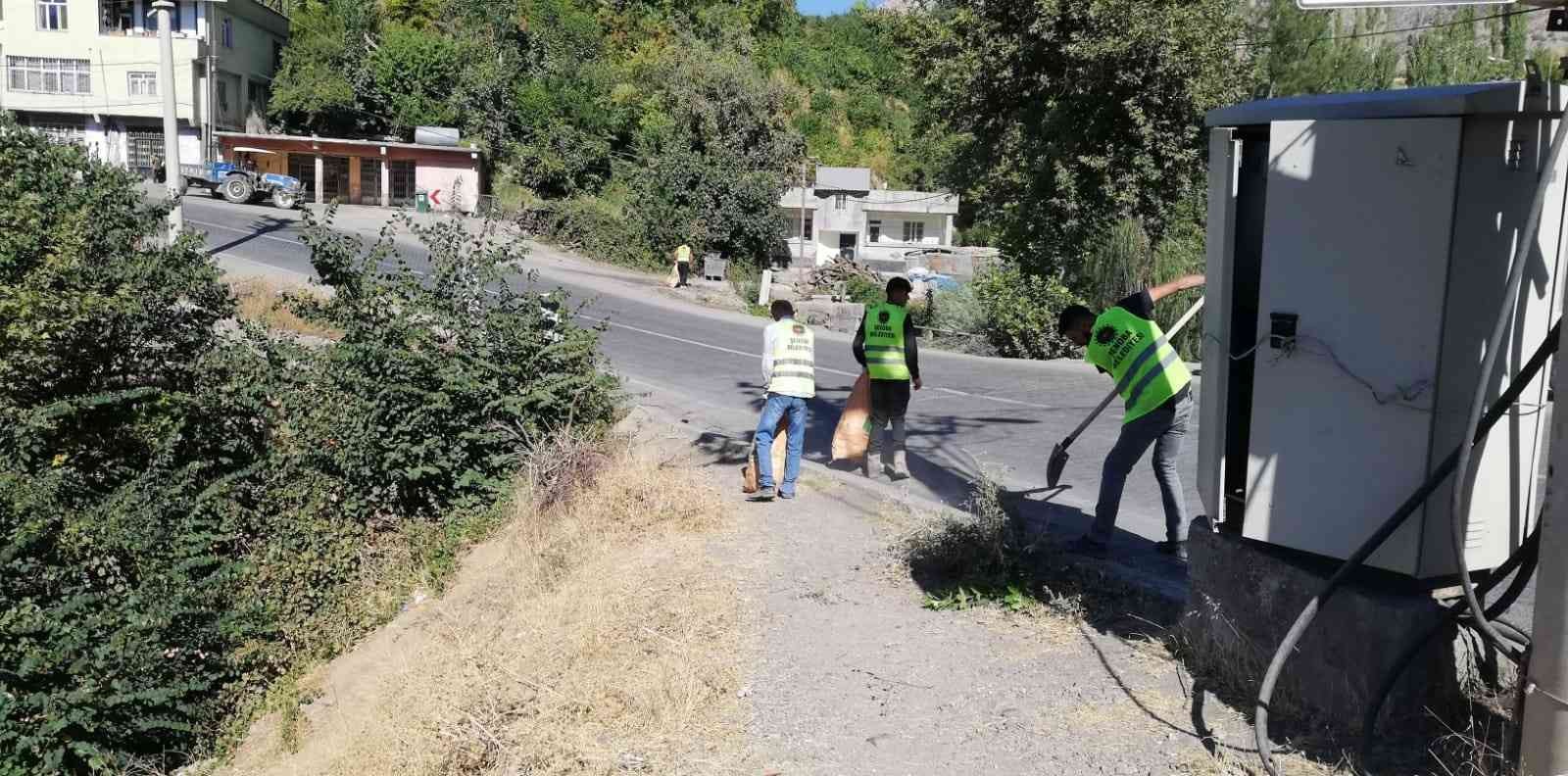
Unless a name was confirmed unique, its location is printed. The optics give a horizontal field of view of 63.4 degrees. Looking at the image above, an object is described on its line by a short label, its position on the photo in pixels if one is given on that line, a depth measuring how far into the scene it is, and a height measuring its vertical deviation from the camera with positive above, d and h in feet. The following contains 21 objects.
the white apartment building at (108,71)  160.56 +19.20
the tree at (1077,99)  66.28 +7.87
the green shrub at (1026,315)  66.49 -3.93
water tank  156.97 +11.40
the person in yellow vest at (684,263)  109.09 -2.43
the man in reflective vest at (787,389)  27.94 -3.37
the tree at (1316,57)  94.43 +14.34
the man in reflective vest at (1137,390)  22.16 -2.54
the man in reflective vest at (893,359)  29.86 -2.82
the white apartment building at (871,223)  166.71 +2.06
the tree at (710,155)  126.72 +8.87
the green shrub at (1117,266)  68.69 -1.22
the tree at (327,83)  171.53 +19.47
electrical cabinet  13.19 -0.65
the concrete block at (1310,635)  13.96 -4.53
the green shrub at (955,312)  72.90 -4.26
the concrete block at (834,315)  80.94 -5.04
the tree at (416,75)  169.17 +20.44
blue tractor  135.74 +4.51
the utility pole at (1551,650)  10.94 -3.45
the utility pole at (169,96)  70.28 +7.02
